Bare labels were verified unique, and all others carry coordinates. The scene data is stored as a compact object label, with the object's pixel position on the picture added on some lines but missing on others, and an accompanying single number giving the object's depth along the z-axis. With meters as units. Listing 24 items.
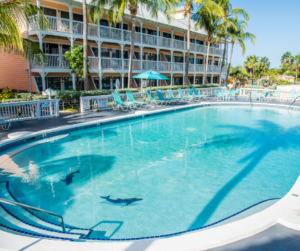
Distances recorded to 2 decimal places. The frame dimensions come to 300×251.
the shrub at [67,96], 14.94
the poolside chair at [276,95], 21.51
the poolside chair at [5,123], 10.01
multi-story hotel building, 18.53
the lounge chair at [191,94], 21.65
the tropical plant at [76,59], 17.47
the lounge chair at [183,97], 20.05
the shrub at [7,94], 14.25
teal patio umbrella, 16.91
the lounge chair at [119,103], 15.44
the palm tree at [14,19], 9.42
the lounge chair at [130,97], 16.15
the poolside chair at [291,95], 20.69
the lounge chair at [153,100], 17.62
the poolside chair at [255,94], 22.03
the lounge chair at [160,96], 18.16
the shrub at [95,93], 15.01
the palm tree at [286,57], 82.75
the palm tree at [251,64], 59.33
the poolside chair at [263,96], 21.95
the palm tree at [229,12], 29.45
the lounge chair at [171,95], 18.98
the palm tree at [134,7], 18.66
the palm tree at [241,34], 32.23
